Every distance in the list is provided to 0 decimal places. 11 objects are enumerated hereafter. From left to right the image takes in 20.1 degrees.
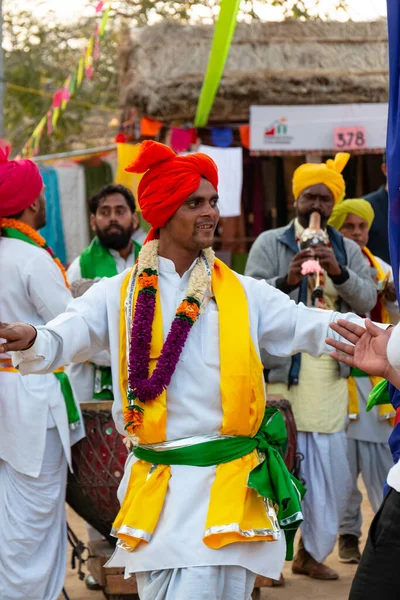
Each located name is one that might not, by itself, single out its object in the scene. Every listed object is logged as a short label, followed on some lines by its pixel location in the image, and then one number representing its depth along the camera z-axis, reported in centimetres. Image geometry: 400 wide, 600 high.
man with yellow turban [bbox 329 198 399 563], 696
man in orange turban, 399
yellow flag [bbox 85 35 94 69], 1113
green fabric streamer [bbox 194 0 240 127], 715
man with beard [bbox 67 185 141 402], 742
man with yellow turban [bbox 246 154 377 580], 655
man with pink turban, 570
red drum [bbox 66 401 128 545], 605
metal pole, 1195
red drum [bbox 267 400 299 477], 612
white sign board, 1138
